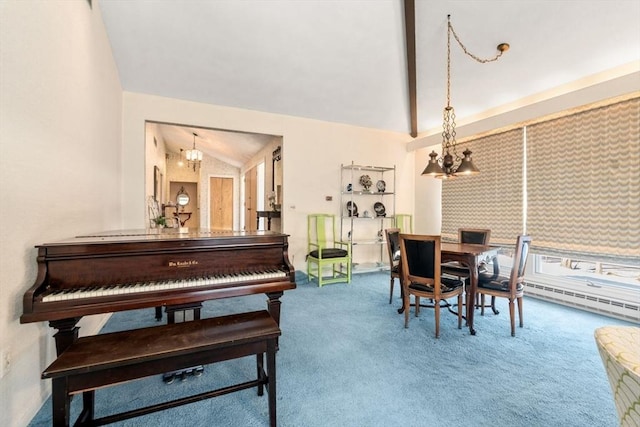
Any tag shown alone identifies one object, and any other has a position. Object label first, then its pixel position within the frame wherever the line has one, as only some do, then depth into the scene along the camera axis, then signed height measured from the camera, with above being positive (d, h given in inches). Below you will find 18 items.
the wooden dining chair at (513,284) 100.6 -27.5
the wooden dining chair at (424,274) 98.6 -23.4
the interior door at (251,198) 295.4 +18.4
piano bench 43.1 -25.3
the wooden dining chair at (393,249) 131.4 -18.0
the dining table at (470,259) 101.5 -17.9
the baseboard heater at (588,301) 113.7 -41.2
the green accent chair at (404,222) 209.2 -6.8
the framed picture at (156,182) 197.3 +24.9
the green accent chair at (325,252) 165.8 -24.7
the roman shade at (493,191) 156.5 +15.0
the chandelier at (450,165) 107.1 +20.6
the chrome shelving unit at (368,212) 201.5 +1.5
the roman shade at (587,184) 113.3 +14.5
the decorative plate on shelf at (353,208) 195.2 +4.2
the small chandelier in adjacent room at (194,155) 261.0 +57.7
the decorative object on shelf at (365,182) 205.6 +24.5
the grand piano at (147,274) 51.8 -14.2
